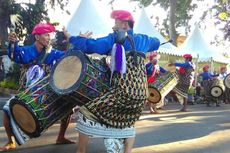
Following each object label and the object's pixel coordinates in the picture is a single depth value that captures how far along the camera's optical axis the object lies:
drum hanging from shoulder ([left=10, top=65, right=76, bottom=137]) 4.46
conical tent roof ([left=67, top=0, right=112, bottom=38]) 15.11
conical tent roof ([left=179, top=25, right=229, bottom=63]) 22.31
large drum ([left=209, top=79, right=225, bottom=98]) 15.76
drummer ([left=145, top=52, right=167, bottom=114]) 8.99
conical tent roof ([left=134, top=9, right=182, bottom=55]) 18.29
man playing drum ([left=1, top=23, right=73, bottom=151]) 5.14
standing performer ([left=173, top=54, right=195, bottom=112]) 12.16
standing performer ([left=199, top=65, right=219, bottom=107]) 15.81
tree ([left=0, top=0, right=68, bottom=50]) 16.09
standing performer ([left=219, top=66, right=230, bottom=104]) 17.03
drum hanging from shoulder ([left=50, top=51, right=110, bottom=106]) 3.98
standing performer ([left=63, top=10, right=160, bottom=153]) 3.98
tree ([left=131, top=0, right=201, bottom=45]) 30.41
